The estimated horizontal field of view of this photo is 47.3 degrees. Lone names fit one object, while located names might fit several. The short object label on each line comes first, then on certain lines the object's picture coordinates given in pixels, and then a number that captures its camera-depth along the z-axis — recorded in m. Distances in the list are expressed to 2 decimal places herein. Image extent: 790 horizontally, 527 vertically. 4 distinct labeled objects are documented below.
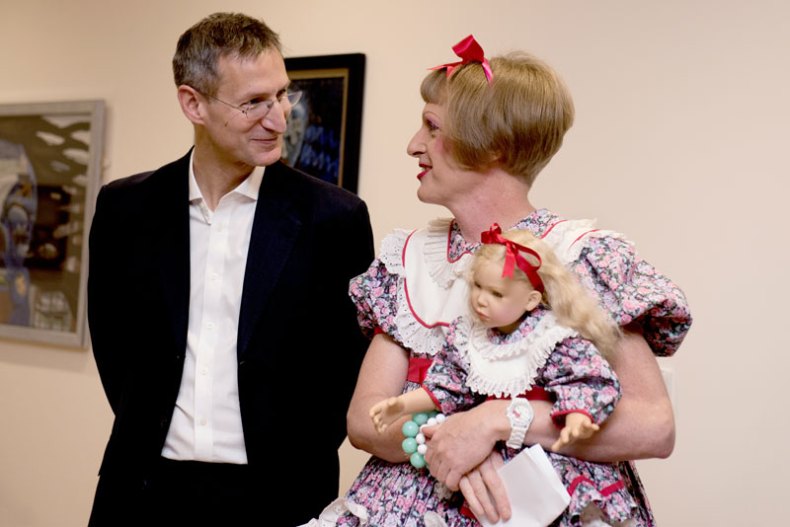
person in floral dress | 1.52
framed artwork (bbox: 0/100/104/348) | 4.04
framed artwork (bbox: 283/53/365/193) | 3.33
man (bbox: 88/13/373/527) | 2.15
